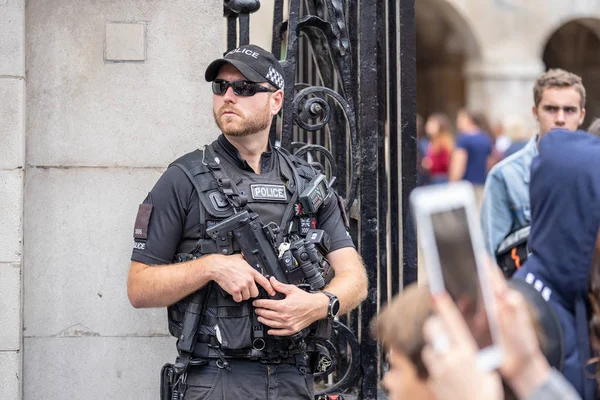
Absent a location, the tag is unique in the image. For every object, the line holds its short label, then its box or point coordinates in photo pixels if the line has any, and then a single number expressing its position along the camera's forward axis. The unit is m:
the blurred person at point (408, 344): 1.99
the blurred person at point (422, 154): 14.79
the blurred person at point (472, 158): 13.42
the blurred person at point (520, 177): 5.20
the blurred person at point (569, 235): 2.70
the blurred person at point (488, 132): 13.85
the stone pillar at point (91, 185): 4.31
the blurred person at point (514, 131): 13.66
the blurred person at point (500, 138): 13.98
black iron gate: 4.66
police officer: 3.68
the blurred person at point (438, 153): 14.65
